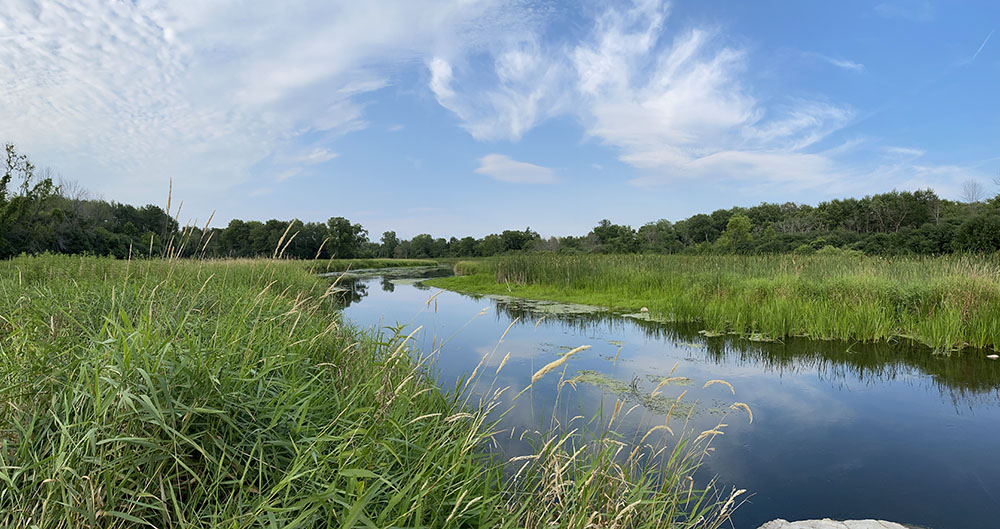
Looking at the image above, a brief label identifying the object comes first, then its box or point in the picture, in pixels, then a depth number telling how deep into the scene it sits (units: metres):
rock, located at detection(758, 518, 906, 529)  2.78
